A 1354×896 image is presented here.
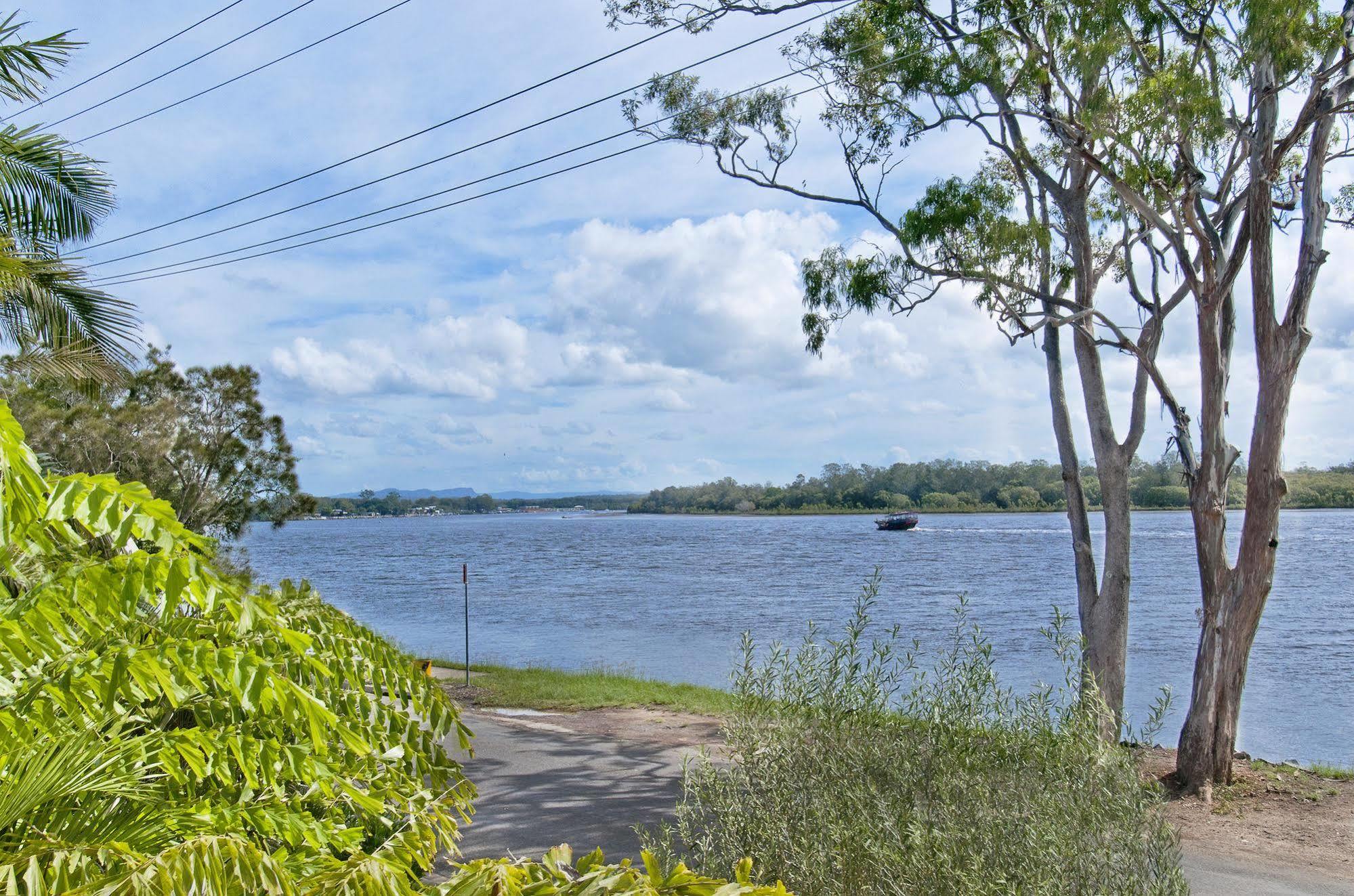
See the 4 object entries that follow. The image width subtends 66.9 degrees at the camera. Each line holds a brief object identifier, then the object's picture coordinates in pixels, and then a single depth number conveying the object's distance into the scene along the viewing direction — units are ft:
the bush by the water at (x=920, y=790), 13.52
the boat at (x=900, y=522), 340.80
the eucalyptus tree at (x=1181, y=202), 32.50
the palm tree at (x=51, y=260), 33.71
